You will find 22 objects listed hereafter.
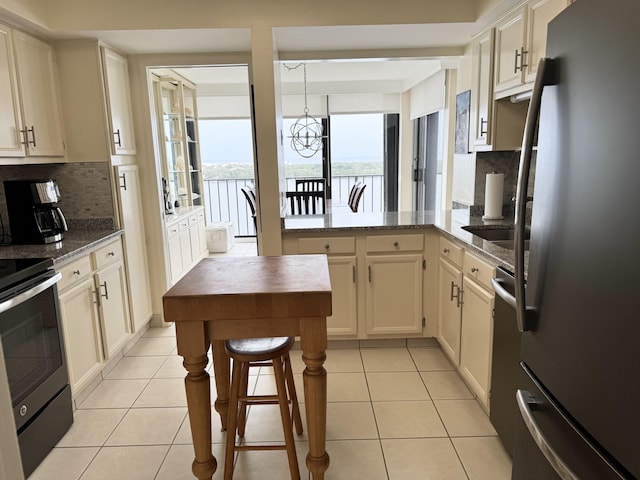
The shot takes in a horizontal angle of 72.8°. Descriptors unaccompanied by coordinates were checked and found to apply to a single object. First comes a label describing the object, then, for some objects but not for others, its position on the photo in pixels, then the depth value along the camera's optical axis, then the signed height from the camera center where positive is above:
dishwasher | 1.80 -0.88
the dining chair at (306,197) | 4.77 -0.35
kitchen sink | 2.81 -0.45
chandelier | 6.42 +0.47
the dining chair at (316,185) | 5.32 -0.26
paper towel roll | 2.94 -0.23
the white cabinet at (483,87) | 2.76 +0.49
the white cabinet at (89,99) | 2.87 +0.49
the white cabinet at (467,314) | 2.18 -0.86
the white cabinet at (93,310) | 2.38 -0.84
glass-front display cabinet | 4.58 +0.36
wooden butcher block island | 1.53 -0.54
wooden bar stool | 1.75 -0.86
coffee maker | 2.52 -0.21
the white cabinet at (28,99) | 2.39 +0.44
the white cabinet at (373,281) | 2.98 -0.81
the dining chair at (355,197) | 5.44 -0.40
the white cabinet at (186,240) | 4.34 -0.79
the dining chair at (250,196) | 5.57 -0.38
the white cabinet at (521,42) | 2.15 +0.64
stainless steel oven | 1.87 -0.84
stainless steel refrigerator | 0.76 -0.19
